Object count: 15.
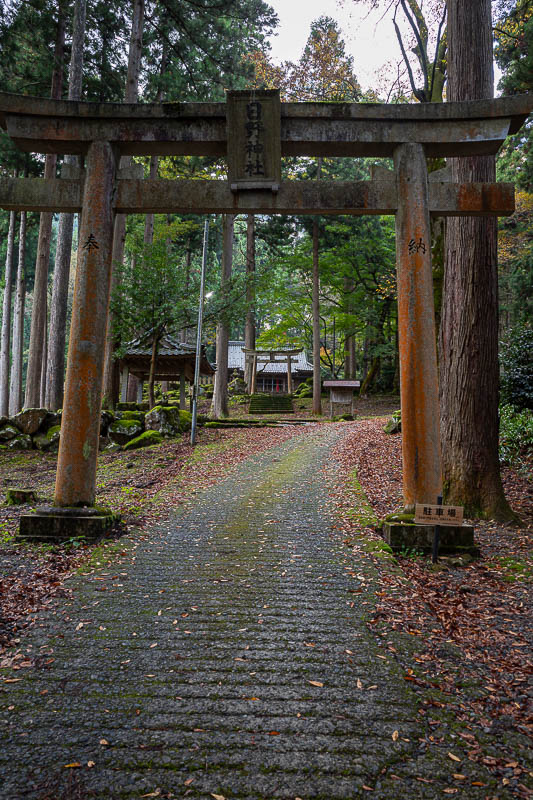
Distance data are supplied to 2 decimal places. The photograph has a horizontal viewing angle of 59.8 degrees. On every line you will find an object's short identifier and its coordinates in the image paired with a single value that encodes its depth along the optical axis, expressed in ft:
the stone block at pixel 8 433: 42.60
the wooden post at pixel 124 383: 55.34
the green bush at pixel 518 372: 31.81
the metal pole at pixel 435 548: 15.14
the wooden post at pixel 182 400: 56.51
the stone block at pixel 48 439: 42.14
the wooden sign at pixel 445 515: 15.42
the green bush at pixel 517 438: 28.33
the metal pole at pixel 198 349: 43.14
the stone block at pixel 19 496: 23.56
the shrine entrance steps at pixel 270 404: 77.97
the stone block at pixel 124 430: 43.60
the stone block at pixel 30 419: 43.42
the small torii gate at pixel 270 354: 85.76
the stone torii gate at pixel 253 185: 17.31
